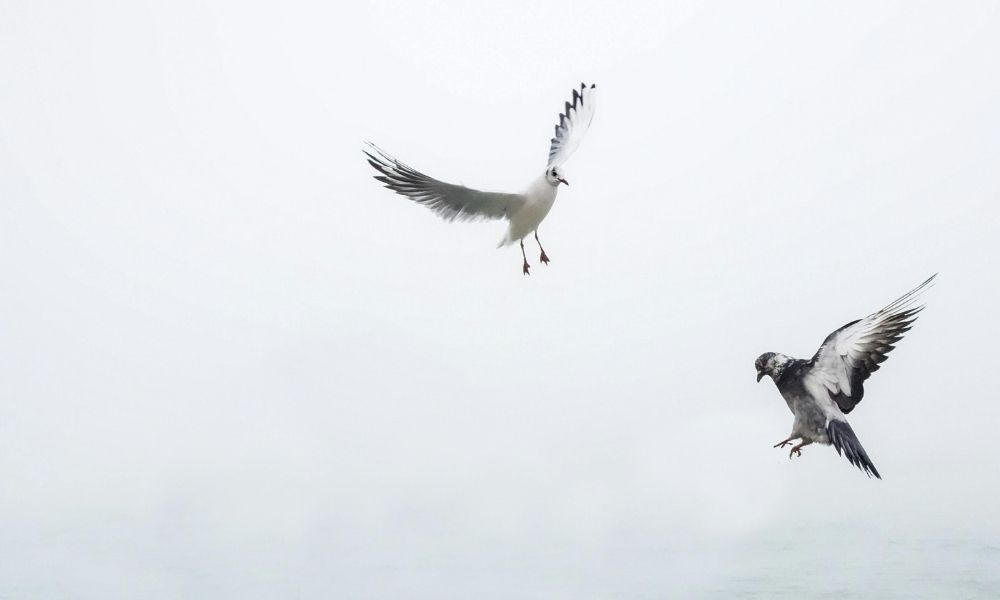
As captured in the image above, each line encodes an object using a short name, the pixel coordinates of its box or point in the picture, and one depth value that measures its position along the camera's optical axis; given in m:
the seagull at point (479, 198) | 14.35
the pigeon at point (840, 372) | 12.50
